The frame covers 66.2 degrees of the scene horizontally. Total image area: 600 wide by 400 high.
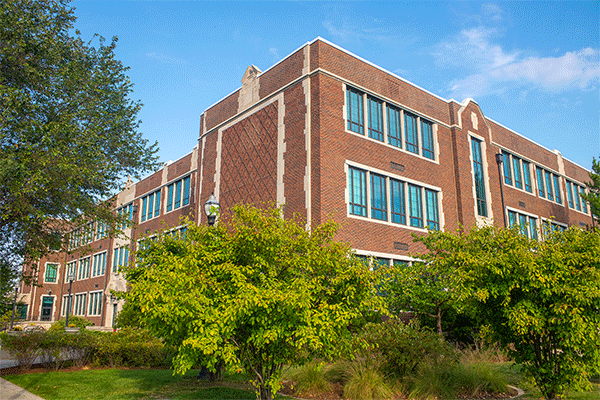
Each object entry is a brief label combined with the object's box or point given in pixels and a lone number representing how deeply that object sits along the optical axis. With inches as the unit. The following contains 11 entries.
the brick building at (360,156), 774.5
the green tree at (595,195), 1039.0
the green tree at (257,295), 259.3
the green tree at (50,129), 490.0
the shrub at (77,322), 1501.5
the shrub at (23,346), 544.4
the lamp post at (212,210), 368.5
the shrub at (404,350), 423.8
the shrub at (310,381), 412.5
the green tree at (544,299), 312.3
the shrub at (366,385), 383.9
